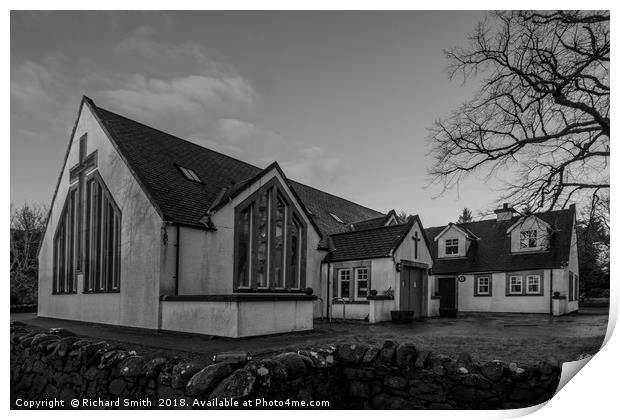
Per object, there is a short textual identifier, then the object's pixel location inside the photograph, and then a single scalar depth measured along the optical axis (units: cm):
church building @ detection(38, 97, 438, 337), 877
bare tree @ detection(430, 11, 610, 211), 594
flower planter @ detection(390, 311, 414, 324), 1172
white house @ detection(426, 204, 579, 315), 1139
